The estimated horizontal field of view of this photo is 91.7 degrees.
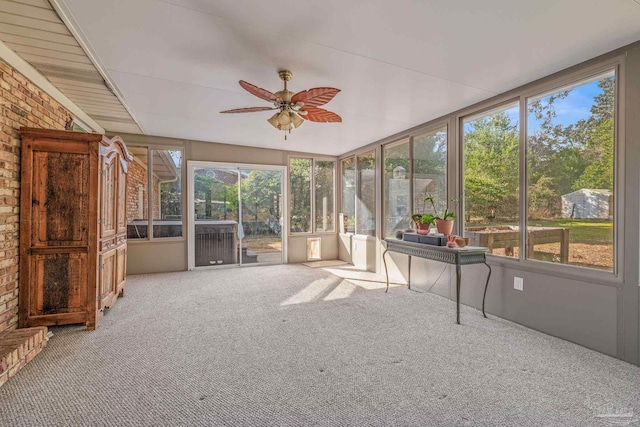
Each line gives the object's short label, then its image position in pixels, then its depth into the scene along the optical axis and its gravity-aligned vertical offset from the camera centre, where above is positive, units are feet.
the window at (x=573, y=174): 8.50 +1.22
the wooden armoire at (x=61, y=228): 9.00 -0.44
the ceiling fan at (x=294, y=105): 8.21 +3.22
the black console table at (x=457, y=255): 10.40 -1.44
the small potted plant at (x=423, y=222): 12.42 -0.31
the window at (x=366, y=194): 19.01 +1.25
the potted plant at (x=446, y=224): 11.63 -0.36
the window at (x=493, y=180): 10.94 +1.32
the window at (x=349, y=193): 21.11 +1.46
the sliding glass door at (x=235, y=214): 18.99 -0.04
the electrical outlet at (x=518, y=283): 10.26 -2.29
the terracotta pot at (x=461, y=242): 11.05 -0.98
